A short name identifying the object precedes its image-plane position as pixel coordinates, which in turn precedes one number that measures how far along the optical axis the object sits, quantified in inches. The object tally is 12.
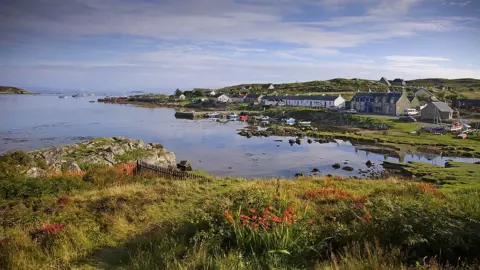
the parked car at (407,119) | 2800.2
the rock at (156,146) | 1412.3
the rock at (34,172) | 739.4
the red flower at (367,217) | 304.5
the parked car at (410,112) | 3085.1
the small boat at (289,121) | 3046.3
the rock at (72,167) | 842.1
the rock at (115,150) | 1140.6
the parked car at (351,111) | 3310.0
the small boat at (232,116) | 3563.0
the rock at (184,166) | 1156.3
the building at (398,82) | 6483.8
